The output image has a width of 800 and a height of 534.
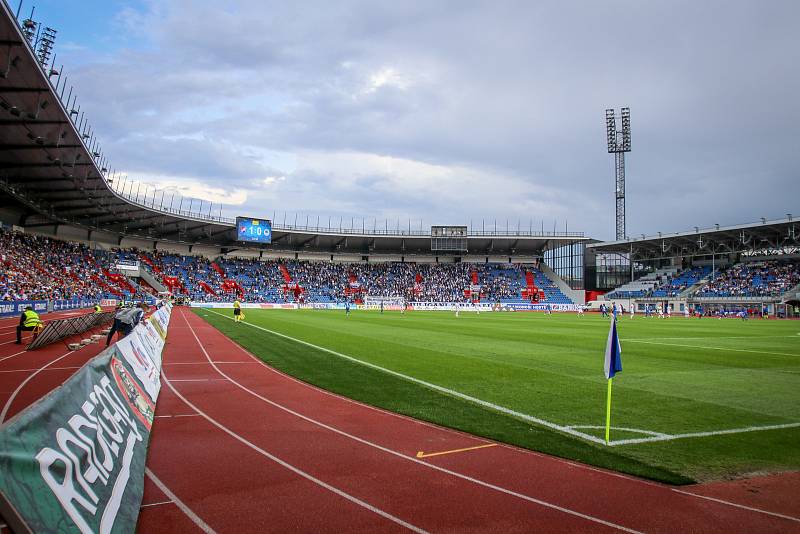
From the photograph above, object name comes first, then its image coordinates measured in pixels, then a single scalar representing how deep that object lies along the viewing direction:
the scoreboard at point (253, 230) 69.00
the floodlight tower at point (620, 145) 73.94
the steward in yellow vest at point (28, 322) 18.53
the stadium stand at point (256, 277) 47.78
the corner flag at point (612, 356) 7.36
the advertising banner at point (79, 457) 2.95
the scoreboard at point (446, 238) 84.81
